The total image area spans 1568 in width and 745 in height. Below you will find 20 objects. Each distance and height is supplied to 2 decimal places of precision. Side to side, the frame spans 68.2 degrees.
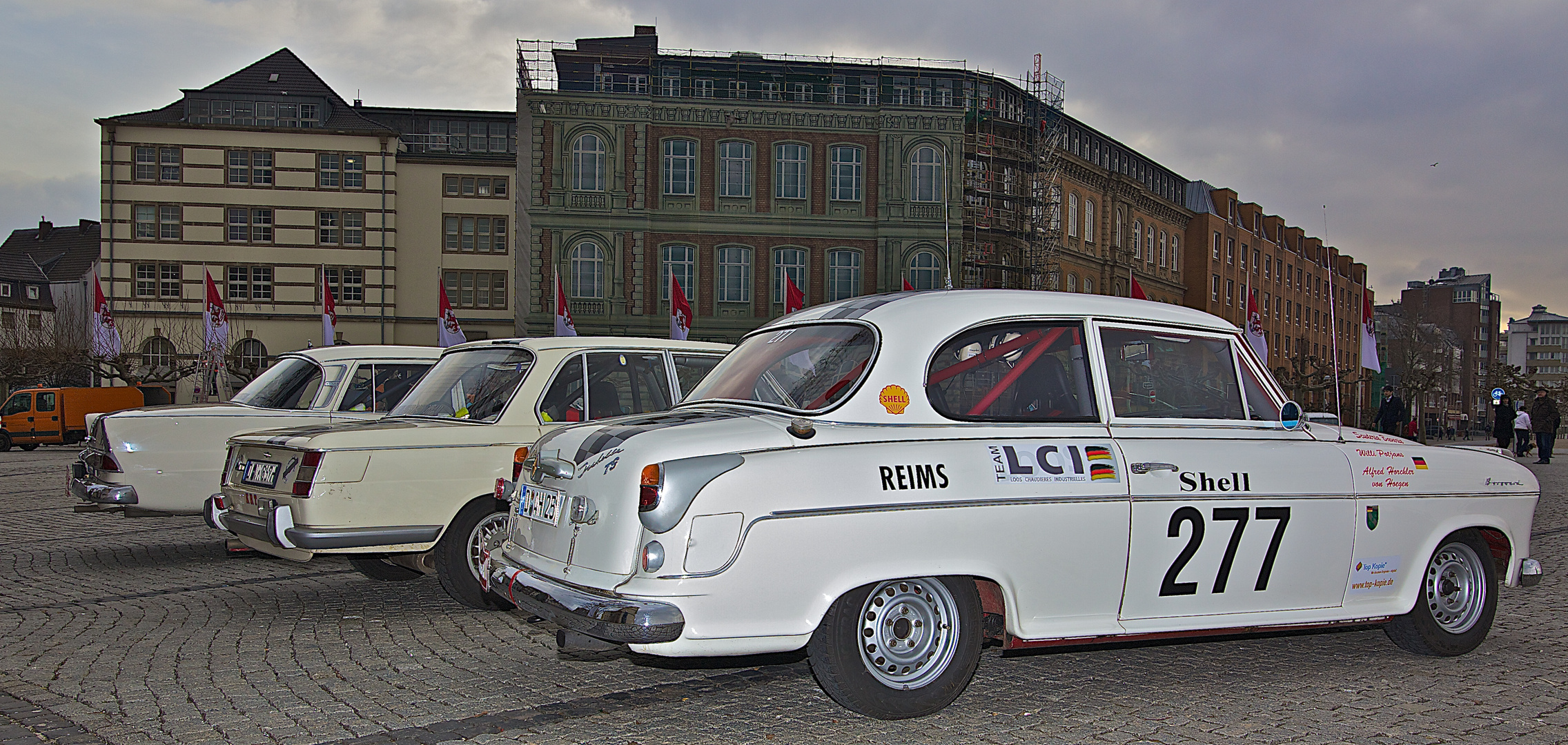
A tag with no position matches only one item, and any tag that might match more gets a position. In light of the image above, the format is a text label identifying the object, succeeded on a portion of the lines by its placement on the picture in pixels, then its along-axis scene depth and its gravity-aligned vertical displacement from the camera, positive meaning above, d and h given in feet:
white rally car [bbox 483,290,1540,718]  14.10 -1.79
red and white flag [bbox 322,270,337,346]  122.11 +5.52
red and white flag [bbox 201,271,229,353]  118.11 +4.53
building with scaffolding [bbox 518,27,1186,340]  136.77 +22.80
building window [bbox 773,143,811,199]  140.67 +24.15
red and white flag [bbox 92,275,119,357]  118.73 +3.91
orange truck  116.98 -4.63
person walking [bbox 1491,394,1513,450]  98.37 -4.04
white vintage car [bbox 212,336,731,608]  22.30 -1.80
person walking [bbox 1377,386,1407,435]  80.18 -2.65
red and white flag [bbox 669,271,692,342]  114.01 +5.59
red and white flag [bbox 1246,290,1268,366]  85.40 +3.62
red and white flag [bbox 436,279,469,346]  114.42 +4.16
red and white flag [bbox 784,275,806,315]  120.78 +7.71
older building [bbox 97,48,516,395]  168.45 +21.89
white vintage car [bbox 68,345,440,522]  29.45 -2.01
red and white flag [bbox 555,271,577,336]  110.83 +5.19
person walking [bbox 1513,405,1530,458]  103.55 -5.17
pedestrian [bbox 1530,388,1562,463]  89.76 -3.55
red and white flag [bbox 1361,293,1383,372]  68.13 +2.00
